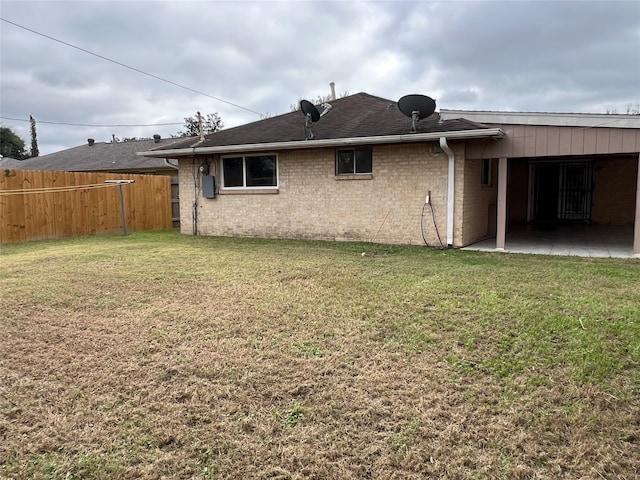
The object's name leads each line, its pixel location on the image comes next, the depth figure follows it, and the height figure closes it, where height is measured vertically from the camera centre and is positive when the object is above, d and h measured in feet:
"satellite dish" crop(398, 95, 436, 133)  29.19 +6.89
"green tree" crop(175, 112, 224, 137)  122.52 +24.94
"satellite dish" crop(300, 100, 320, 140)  33.30 +7.60
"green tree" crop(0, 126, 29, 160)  144.46 +22.86
